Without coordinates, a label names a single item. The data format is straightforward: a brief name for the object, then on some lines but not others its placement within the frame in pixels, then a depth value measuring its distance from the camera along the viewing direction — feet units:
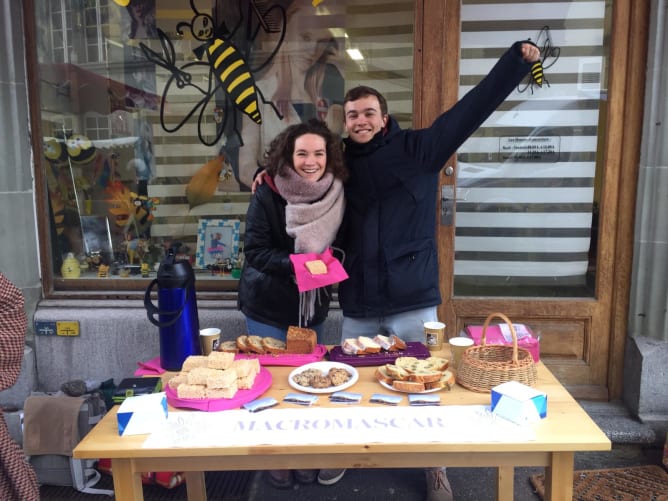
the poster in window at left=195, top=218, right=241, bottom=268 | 13.83
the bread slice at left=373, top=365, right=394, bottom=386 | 6.93
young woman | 8.38
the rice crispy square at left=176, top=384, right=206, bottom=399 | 6.49
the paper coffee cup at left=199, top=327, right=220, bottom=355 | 7.93
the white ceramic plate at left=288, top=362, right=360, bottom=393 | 6.75
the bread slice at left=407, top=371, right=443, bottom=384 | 6.72
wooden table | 5.60
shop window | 12.96
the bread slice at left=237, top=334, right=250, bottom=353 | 8.02
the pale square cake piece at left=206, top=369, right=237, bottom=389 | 6.56
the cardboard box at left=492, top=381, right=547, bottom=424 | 5.92
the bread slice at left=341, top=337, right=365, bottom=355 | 7.81
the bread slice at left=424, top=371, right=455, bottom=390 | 6.73
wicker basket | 6.66
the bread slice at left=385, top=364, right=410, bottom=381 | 6.82
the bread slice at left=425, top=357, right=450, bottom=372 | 7.06
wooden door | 11.75
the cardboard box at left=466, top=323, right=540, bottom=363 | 7.63
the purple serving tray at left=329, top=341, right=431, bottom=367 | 7.65
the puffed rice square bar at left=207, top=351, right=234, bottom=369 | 6.89
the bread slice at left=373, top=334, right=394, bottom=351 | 7.91
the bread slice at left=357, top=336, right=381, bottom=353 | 7.79
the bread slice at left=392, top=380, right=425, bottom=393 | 6.68
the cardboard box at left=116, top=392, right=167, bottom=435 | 5.93
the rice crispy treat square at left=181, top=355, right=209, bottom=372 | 7.00
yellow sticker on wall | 12.84
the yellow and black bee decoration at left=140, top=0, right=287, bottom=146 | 13.04
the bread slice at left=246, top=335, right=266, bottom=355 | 8.02
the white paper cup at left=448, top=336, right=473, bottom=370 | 7.25
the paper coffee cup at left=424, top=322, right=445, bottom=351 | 7.91
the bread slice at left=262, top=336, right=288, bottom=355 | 8.07
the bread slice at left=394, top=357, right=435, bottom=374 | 6.98
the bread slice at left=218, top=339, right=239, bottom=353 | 7.92
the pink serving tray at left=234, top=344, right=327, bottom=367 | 7.77
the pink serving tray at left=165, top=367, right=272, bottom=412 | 6.42
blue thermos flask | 7.53
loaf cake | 8.06
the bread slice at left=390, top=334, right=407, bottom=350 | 7.96
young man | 8.49
